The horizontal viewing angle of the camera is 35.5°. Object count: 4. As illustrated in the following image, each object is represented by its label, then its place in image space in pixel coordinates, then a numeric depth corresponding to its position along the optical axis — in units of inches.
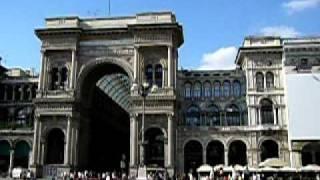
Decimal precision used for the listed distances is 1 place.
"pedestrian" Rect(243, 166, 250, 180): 2254.4
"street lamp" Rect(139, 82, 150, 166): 2532.0
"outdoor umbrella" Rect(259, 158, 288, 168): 2453.2
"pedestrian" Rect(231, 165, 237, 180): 1882.1
